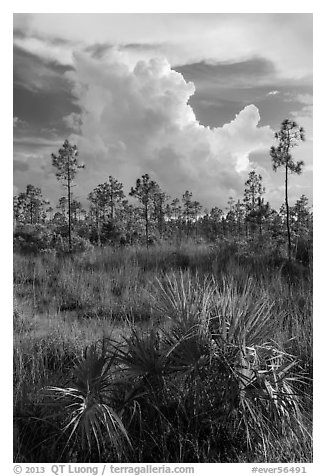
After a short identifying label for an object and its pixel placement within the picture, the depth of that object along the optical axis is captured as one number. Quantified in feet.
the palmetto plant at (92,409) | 8.64
